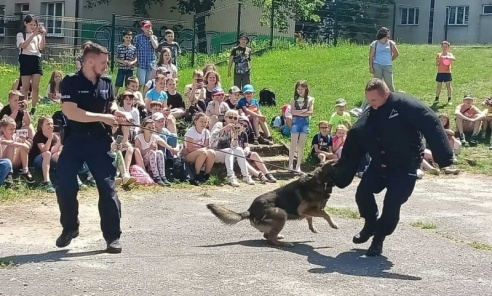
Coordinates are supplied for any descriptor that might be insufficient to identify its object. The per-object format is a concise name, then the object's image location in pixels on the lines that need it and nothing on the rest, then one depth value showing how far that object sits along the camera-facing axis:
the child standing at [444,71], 17.95
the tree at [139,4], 30.22
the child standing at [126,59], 15.13
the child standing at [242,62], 15.77
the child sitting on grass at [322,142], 13.68
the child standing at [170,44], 15.75
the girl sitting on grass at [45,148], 10.57
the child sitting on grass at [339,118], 14.44
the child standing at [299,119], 13.08
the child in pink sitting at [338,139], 13.61
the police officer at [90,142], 6.86
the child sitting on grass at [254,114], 13.84
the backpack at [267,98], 16.77
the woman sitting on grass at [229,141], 12.39
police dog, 7.86
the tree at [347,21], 28.64
